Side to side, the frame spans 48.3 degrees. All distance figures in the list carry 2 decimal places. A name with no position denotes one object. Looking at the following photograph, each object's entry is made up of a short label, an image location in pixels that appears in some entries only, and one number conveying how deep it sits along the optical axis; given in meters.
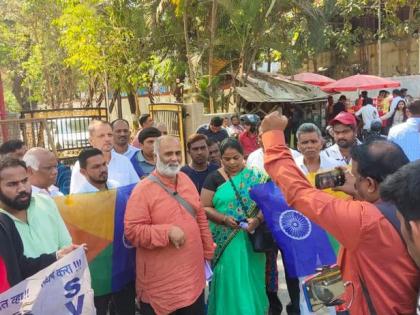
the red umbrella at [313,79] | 17.70
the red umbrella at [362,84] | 15.10
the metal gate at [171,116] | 10.55
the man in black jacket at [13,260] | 2.41
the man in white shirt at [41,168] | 3.59
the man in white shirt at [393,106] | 12.49
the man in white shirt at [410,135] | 5.16
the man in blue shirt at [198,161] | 4.52
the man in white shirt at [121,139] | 5.55
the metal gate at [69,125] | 11.20
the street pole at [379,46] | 20.98
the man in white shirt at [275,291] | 4.13
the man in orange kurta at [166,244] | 3.20
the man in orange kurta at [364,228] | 1.77
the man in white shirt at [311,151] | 4.13
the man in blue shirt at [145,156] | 5.23
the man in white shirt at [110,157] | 4.38
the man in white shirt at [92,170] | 3.70
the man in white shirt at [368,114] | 12.24
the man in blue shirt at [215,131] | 8.04
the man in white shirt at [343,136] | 4.36
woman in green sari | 3.75
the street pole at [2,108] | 10.66
